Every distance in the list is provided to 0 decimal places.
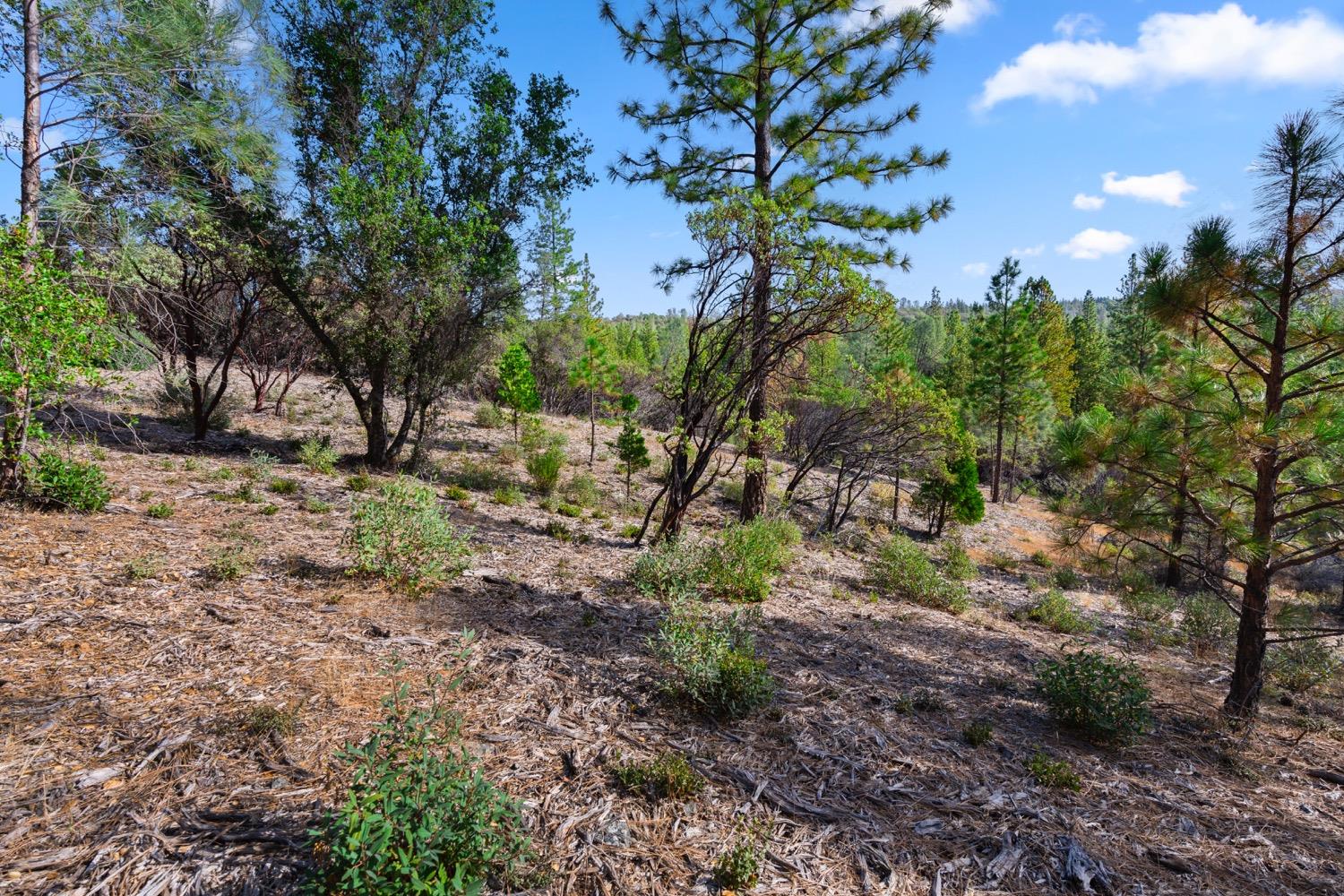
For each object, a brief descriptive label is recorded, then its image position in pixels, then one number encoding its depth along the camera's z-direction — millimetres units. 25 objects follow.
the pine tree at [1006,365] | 24219
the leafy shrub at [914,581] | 8406
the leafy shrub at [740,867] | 2541
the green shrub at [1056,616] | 8438
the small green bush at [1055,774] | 3672
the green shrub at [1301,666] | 6789
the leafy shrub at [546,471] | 11969
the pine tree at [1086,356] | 37219
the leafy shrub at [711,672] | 3947
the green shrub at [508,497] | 9961
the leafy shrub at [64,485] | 5812
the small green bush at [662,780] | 3068
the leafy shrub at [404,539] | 5312
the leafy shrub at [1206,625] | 8477
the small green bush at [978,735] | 4152
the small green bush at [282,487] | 7973
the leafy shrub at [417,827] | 2047
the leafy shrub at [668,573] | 6273
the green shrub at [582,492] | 11438
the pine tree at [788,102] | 9062
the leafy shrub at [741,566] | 6852
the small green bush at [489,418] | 18578
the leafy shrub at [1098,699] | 4445
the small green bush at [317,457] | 9773
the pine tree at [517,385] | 16250
